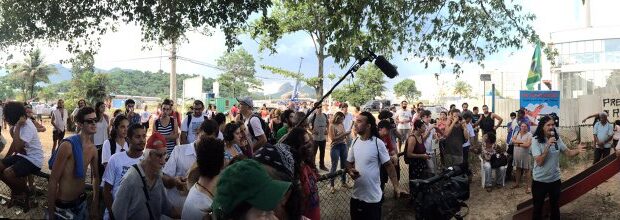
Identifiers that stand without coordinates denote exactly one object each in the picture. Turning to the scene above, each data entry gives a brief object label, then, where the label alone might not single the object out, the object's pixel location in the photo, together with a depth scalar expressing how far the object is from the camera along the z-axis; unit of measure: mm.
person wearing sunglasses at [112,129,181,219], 3279
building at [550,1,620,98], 38312
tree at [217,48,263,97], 80688
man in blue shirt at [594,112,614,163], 10352
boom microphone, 3873
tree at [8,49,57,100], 61938
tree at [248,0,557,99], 7270
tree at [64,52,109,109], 27219
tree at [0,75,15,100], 93138
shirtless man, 3801
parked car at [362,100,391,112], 53219
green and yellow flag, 19766
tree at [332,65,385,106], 55094
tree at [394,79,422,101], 96812
